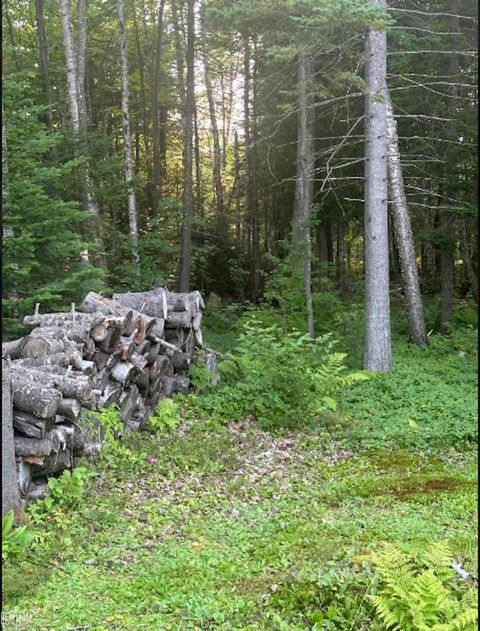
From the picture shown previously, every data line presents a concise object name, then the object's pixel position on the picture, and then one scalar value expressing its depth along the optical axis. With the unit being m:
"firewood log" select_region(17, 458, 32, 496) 5.32
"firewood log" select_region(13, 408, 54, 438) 5.39
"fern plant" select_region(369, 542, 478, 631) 3.48
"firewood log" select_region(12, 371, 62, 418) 5.43
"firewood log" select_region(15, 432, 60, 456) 5.34
